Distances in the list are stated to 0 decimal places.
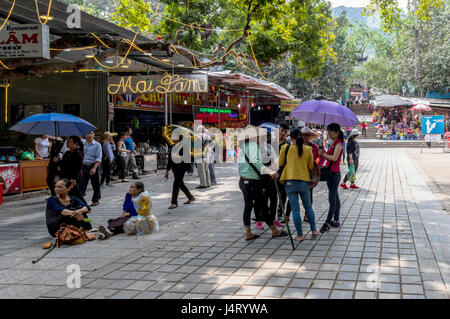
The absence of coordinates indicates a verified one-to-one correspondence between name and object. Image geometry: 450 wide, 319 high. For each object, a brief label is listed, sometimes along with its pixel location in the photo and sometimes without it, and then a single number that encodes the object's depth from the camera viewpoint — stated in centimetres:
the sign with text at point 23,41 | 736
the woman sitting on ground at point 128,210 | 719
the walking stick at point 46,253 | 565
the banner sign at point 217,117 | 1887
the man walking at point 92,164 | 989
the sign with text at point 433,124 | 2511
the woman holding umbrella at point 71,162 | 850
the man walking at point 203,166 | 1234
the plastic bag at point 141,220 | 713
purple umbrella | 827
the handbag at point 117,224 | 722
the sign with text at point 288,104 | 2605
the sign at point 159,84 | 1387
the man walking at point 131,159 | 1498
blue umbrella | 1003
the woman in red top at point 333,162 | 679
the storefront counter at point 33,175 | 1161
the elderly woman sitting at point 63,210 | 662
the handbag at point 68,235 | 651
